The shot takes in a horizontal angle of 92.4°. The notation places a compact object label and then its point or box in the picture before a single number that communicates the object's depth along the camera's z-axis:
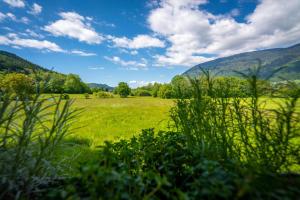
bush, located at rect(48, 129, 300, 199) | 0.67
